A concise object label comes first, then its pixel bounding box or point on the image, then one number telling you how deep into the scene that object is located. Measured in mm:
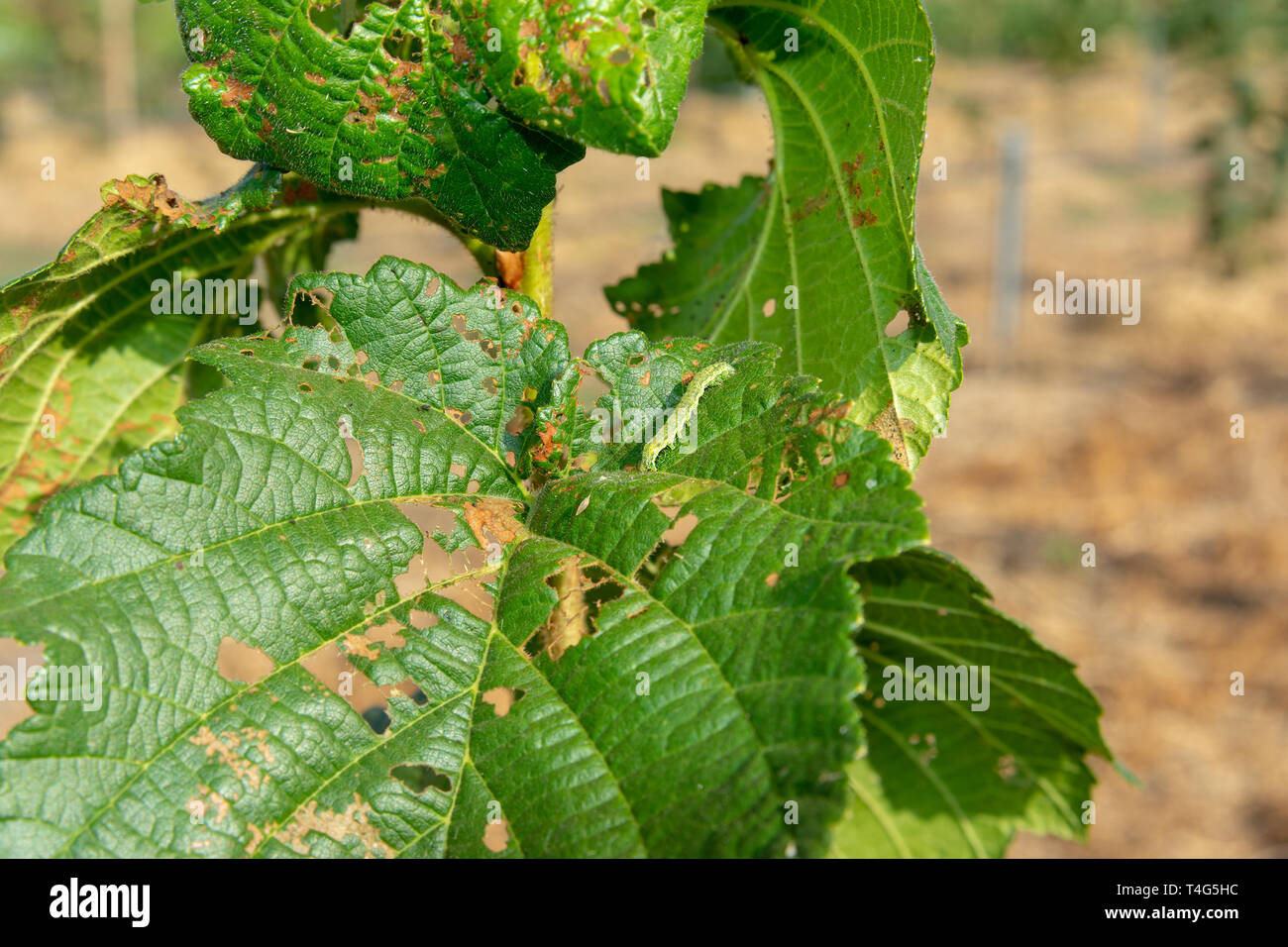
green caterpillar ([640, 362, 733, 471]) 237
